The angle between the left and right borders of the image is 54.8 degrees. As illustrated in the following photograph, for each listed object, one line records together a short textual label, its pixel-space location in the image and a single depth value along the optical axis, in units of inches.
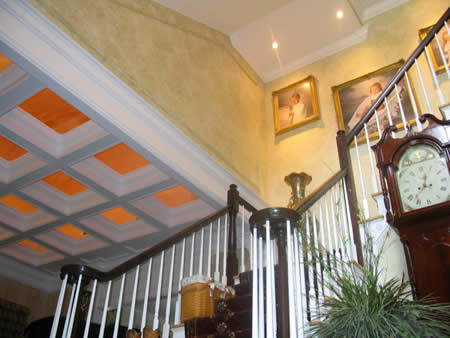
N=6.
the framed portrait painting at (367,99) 283.3
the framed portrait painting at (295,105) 337.1
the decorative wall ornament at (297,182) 263.0
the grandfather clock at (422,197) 134.6
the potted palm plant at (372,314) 88.0
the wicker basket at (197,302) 164.1
